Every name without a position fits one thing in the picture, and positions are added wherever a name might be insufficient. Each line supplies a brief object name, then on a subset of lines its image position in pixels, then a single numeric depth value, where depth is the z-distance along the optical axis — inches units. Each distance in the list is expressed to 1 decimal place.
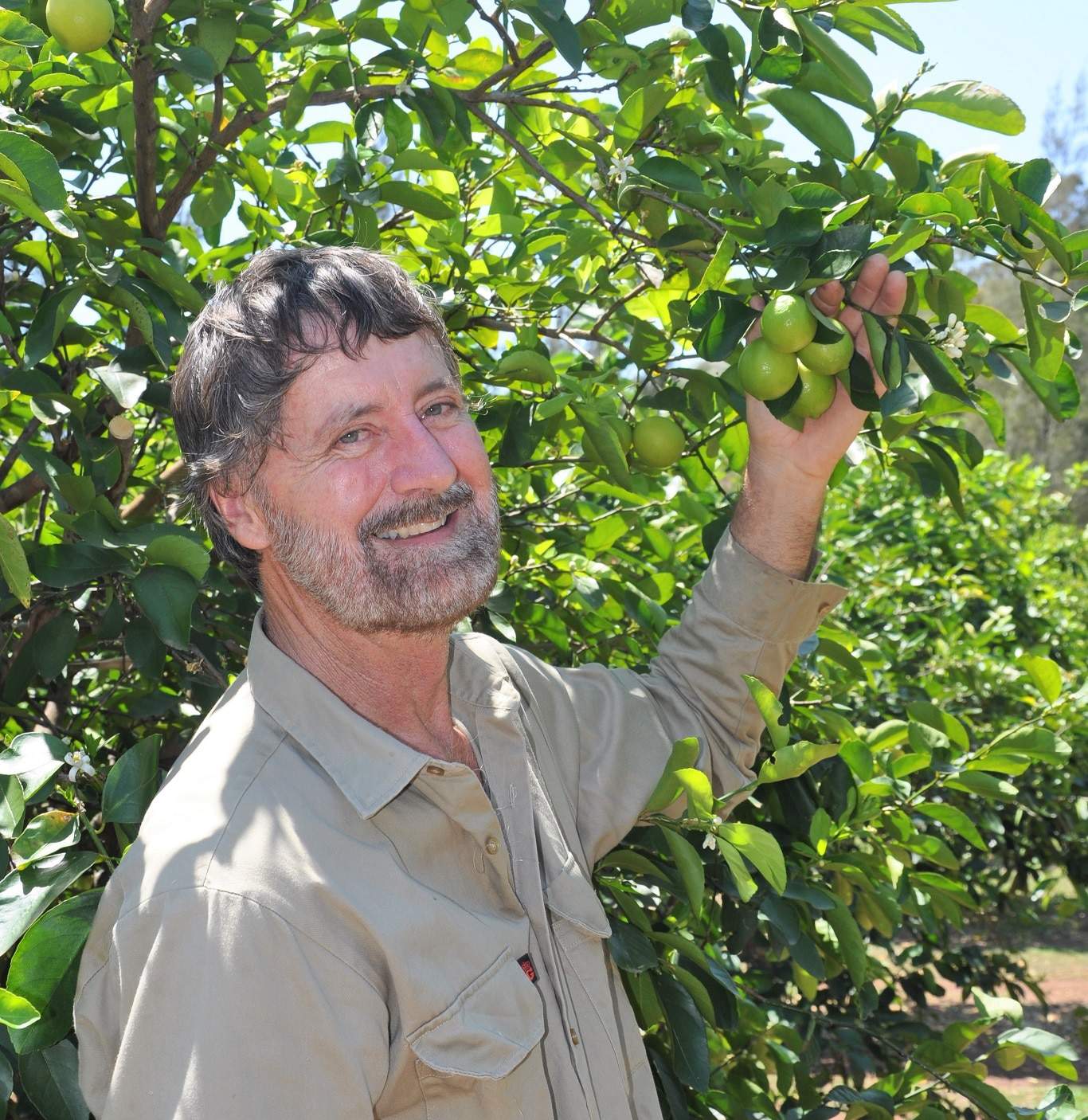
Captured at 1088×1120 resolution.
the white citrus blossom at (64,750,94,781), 57.8
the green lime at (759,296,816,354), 57.9
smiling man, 47.9
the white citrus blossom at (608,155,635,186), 67.3
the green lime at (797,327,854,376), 60.7
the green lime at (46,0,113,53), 65.1
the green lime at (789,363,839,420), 63.5
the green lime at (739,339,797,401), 60.9
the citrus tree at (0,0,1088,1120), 59.1
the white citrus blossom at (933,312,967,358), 60.2
